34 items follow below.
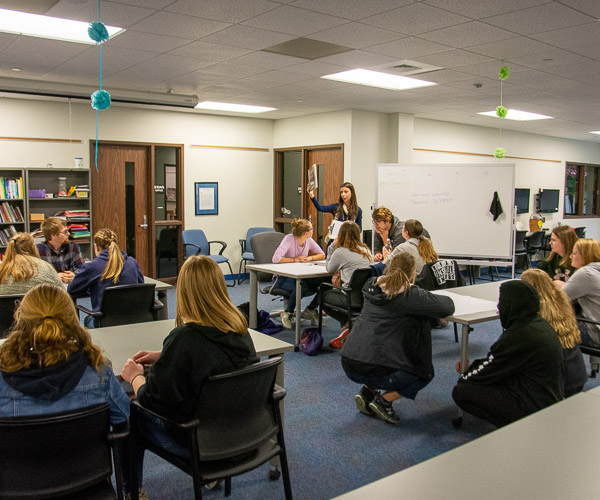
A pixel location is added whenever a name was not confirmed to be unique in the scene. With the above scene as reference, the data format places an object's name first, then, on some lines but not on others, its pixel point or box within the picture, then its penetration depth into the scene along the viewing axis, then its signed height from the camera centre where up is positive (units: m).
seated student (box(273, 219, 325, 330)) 5.72 -0.60
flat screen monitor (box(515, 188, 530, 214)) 11.05 +0.06
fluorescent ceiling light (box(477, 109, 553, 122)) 8.57 +1.36
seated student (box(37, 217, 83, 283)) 4.79 -0.45
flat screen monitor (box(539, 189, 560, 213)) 11.59 +0.07
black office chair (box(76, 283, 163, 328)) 3.78 -0.73
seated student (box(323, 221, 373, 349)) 4.97 -0.48
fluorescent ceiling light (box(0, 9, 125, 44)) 4.14 +1.30
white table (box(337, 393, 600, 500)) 1.41 -0.72
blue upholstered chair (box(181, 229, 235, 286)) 8.29 -0.65
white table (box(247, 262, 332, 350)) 5.15 -0.67
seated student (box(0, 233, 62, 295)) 3.52 -0.47
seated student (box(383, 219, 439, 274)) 4.81 -0.37
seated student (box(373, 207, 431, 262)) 5.71 -0.28
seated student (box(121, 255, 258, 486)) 2.10 -0.58
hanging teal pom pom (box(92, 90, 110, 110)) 4.33 +0.75
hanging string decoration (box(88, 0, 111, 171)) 3.43 +1.01
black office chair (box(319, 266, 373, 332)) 4.84 -0.81
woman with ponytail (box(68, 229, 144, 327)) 3.91 -0.52
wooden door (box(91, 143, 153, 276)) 7.87 +0.01
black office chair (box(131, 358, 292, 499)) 2.08 -0.87
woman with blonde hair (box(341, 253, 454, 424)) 3.29 -0.78
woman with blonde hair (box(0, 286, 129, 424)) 1.87 -0.55
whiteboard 6.95 +0.01
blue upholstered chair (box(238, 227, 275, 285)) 9.05 -0.70
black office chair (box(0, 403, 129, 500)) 1.75 -0.84
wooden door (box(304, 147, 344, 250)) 8.43 +0.30
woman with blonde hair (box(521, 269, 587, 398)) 2.98 -0.62
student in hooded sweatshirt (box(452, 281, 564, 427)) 2.73 -0.77
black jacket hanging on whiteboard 6.92 -0.05
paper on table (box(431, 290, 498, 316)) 3.68 -0.69
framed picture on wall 8.75 +0.02
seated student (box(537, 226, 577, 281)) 4.34 -0.34
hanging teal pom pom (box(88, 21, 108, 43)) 3.43 +1.01
